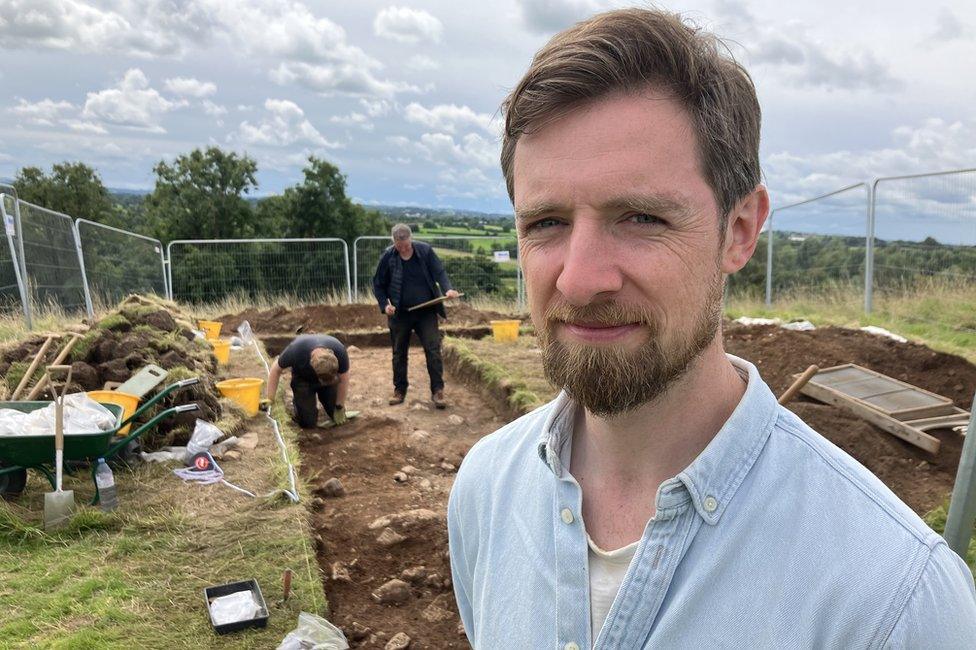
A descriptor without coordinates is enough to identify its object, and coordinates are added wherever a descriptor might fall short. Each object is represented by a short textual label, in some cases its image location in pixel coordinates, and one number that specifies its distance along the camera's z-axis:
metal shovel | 4.16
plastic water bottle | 4.36
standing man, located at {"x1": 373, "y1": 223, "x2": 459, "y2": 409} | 7.52
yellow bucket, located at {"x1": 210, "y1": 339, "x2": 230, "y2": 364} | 8.88
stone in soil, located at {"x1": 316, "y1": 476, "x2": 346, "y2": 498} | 5.11
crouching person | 6.70
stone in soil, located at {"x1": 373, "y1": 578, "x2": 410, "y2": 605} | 3.70
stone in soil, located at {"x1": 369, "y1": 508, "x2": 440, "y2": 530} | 4.49
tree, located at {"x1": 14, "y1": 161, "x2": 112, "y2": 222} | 31.44
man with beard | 0.85
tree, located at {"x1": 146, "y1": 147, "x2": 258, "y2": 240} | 29.53
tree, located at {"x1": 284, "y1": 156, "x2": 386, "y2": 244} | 29.53
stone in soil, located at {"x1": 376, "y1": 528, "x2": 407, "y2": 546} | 4.28
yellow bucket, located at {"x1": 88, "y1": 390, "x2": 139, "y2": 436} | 5.45
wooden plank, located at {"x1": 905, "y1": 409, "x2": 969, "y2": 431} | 5.12
